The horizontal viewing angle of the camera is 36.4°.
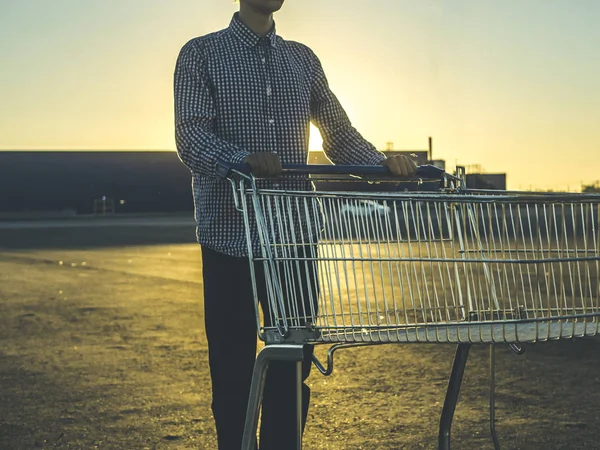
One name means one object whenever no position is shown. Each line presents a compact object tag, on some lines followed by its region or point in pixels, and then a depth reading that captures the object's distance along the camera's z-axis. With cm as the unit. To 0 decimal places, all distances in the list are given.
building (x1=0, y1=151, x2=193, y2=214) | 6756
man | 342
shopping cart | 286
